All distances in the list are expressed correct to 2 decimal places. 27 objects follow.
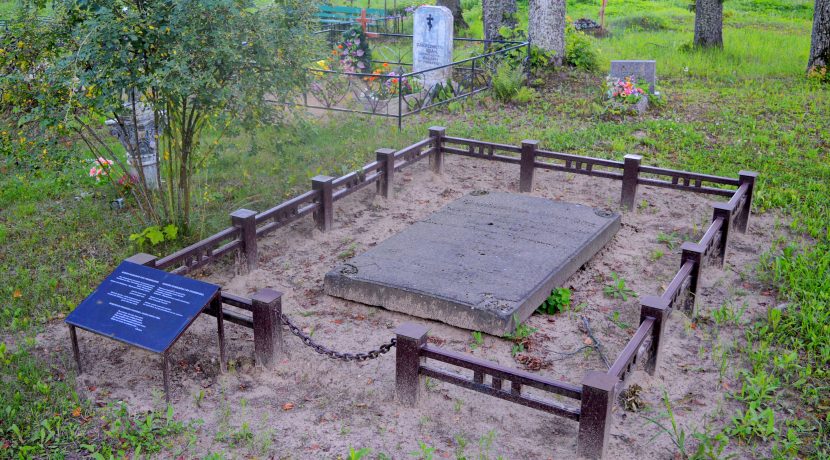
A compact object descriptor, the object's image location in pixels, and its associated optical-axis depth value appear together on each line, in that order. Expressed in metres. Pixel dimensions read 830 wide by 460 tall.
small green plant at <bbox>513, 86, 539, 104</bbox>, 12.32
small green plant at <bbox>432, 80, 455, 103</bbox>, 12.46
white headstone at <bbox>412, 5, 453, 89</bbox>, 13.54
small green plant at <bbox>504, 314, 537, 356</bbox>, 5.36
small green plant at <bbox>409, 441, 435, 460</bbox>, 4.05
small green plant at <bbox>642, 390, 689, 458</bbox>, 4.16
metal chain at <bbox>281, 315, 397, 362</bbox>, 4.77
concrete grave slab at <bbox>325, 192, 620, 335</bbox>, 5.61
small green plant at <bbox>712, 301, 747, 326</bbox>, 5.67
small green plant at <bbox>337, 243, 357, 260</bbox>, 6.93
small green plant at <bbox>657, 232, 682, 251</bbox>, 7.18
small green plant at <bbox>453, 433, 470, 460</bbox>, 4.15
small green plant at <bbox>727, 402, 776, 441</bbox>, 4.30
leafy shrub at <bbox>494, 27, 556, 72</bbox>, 13.74
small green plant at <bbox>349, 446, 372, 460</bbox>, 3.96
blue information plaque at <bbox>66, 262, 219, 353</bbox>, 4.53
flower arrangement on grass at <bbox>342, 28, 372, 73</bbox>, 14.35
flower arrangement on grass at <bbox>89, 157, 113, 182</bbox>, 7.70
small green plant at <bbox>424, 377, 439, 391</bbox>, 4.80
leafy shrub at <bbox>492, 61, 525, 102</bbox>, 12.35
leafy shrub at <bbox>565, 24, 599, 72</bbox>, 14.45
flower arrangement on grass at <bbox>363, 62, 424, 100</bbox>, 11.91
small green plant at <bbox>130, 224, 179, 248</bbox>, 6.68
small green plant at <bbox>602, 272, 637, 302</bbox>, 6.20
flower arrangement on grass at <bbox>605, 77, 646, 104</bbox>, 11.41
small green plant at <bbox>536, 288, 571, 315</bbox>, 5.95
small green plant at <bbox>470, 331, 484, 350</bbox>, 5.41
